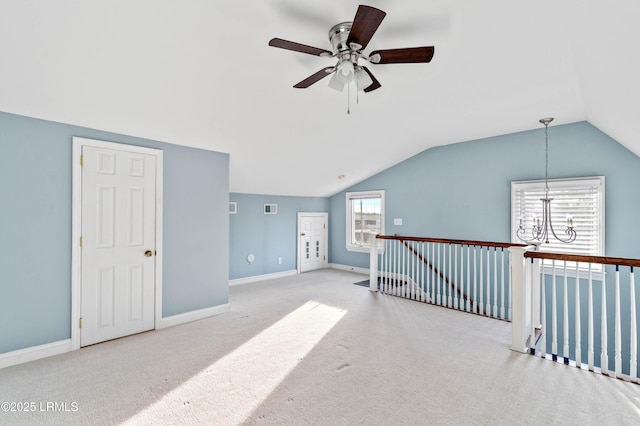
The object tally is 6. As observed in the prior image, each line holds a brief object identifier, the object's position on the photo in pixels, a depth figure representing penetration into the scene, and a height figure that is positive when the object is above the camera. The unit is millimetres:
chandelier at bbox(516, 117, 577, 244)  4195 -105
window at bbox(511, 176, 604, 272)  4012 +118
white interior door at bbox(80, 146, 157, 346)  3061 -313
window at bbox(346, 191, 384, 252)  6727 -46
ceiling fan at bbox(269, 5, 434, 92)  1693 +1132
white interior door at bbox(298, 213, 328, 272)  6914 -629
